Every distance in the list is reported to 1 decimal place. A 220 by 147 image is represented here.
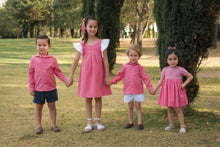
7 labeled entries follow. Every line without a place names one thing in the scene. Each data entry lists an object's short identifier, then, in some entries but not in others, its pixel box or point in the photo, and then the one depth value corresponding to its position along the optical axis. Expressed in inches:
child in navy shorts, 184.4
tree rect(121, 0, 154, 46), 972.6
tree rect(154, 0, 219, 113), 195.2
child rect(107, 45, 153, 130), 187.0
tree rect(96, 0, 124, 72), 438.9
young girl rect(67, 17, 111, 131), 185.9
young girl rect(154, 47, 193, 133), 176.4
